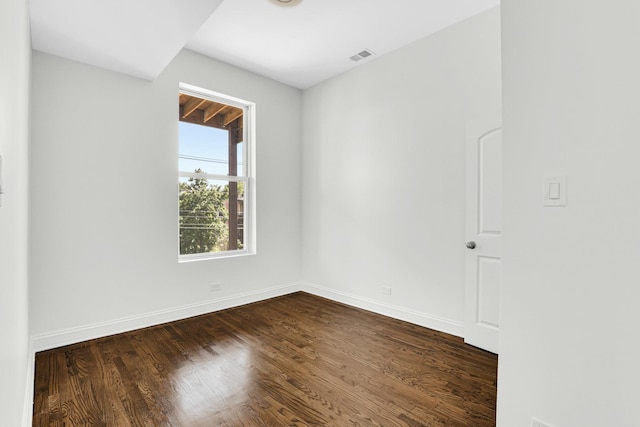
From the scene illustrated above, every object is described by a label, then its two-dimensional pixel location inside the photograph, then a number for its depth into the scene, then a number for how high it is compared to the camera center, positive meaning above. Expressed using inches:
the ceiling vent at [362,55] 140.2 +69.7
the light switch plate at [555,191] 50.4 +3.3
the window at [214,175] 144.8 +17.2
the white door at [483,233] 107.9 -7.6
